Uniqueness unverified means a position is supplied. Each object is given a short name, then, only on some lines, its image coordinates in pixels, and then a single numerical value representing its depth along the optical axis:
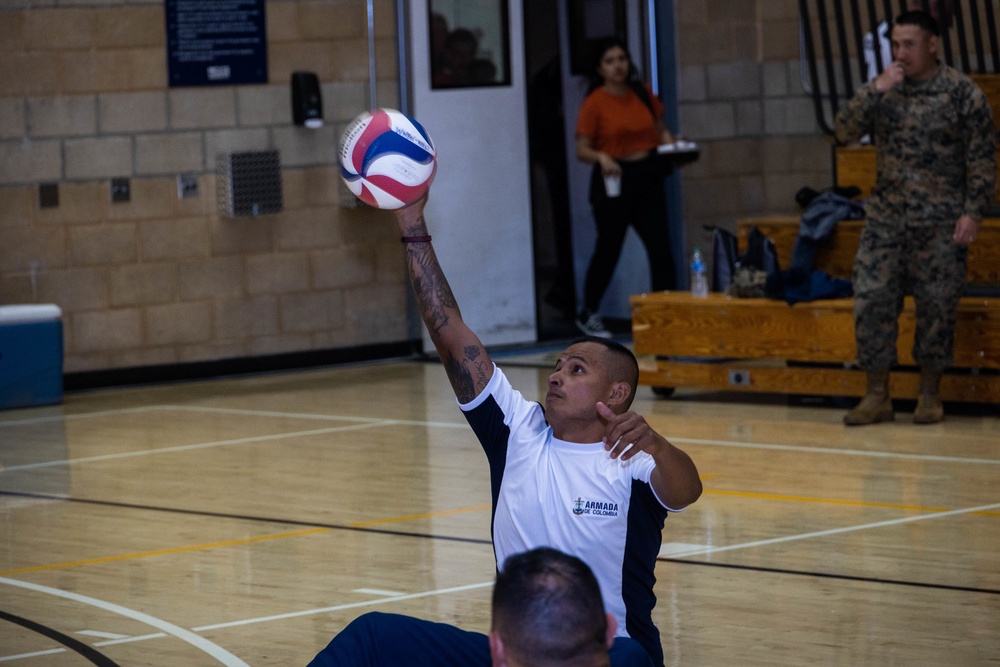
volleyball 7.59
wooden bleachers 16.92
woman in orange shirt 22.94
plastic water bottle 19.06
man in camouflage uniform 15.79
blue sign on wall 21.34
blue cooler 19.66
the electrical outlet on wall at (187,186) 21.56
